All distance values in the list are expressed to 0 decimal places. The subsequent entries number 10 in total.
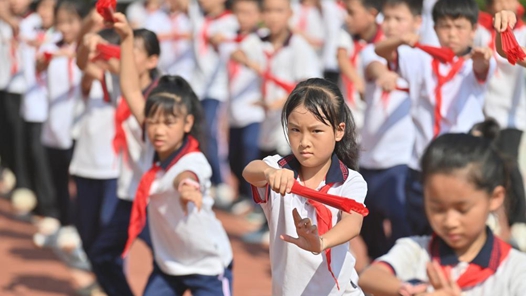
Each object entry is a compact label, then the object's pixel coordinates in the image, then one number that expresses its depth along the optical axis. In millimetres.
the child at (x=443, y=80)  11625
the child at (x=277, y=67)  17000
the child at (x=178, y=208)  10055
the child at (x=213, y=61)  19594
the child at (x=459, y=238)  6141
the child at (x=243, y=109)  18281
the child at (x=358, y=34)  14398
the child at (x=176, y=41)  21609
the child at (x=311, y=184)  7672
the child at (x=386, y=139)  13156
